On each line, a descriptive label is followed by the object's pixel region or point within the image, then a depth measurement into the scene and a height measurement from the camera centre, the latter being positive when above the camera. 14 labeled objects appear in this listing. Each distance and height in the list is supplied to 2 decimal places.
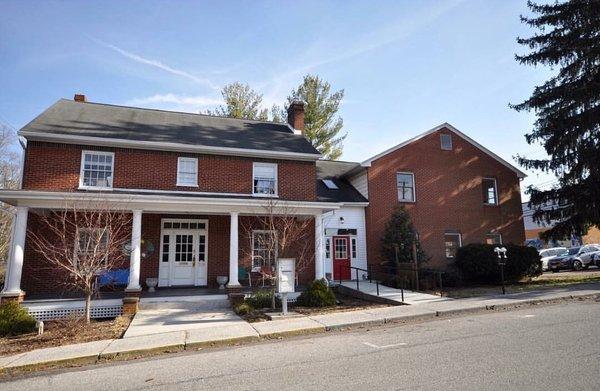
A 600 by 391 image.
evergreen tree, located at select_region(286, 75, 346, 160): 33.59 +11.60
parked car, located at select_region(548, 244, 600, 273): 25.86 -0.56
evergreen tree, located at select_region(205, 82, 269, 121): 32.72 +12.45
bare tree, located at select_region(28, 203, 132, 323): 13.59 +1.03
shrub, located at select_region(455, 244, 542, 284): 18.11 -0.55
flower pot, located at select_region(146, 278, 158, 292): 15.25 -0.97
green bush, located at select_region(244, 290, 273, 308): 13.40 -1.49
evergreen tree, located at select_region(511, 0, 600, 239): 19.34 +6.78
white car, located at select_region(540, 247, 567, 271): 27.36 -0.10
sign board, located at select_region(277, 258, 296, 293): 11.97 -0.59
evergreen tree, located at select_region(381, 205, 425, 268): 19.06 +0.66
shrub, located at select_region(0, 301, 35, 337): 10.84 -1.65
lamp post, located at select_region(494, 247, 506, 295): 14.46 -0.13
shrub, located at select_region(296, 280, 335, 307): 13.45 -1.41
